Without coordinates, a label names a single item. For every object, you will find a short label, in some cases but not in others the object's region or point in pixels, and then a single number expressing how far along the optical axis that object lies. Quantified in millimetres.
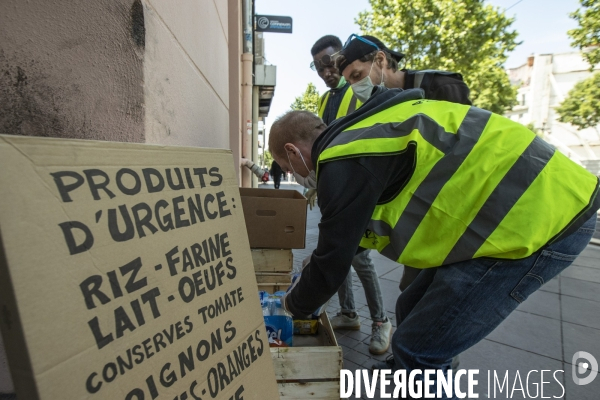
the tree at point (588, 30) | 8593
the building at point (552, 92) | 36000
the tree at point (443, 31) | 12859
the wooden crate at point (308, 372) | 1557
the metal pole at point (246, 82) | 6906
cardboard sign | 600
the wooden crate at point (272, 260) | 2303
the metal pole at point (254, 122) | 9817
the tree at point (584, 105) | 12695
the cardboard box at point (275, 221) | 2111
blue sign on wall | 8203
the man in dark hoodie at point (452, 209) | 1128
